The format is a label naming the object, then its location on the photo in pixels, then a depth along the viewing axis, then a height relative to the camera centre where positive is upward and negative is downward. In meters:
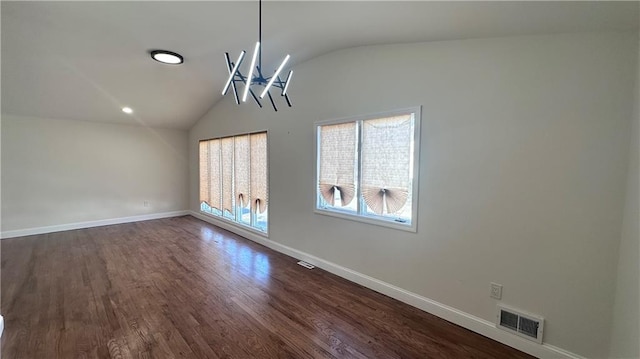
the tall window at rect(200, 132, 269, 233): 4.56 -0.26
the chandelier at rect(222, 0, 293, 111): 1.69 +0.67
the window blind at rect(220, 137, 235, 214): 5.39 -0.15
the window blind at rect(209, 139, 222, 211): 5.81 -0.23
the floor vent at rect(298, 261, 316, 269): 3.57 -1.38
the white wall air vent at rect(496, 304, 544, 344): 1.97 -1.20
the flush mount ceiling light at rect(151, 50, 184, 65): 3.25 +1.42
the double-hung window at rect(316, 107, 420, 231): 2.67 +0.02
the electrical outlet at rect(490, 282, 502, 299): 2.14 -0.99
